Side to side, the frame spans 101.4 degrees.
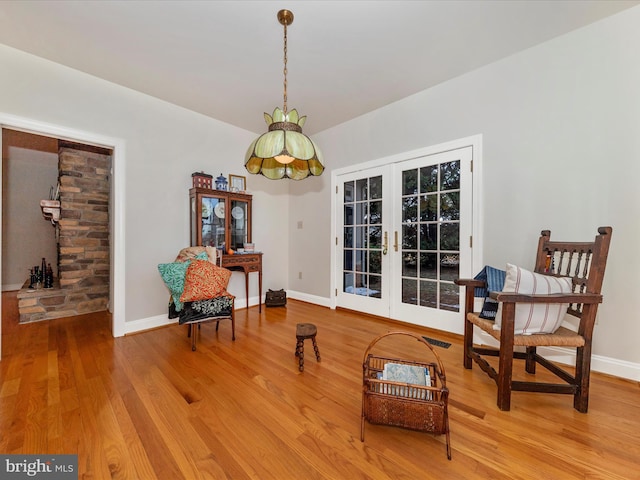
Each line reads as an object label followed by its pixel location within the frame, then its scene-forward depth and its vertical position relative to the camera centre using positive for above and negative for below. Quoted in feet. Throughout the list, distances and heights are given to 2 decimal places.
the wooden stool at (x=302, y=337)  7.02 -2.61
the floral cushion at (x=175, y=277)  8.35 -1.17
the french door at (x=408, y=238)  9.15 +0.14
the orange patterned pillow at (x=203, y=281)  8.39 -1.34
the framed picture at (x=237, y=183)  12.45 +2.83
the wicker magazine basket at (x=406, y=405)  4.33 -2.77
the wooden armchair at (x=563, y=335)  5.16 -1.94
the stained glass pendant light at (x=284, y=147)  5.41 +2.07
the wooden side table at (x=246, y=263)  11.34 -1.00
